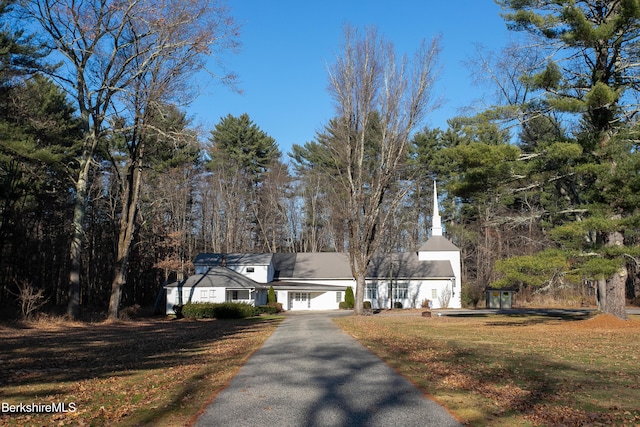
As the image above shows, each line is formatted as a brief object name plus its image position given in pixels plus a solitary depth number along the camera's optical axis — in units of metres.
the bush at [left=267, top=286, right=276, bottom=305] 43.72
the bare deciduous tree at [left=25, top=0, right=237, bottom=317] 23.53
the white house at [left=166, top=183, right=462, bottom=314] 45.97
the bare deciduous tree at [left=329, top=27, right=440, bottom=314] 30.97
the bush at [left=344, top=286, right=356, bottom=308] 44.99
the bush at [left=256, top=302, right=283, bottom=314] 38.03
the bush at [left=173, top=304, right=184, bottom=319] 33.59
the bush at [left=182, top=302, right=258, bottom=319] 32.94
